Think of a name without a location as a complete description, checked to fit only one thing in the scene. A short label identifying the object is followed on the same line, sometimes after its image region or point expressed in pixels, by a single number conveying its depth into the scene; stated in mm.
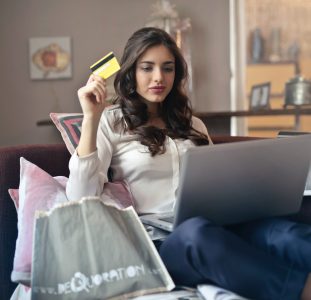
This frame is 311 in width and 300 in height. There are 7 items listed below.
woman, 2546
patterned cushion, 3239
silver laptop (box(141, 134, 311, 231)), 2652
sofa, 3013
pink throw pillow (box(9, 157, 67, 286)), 2807
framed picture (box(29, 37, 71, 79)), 5676
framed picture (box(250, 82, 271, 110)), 5847
